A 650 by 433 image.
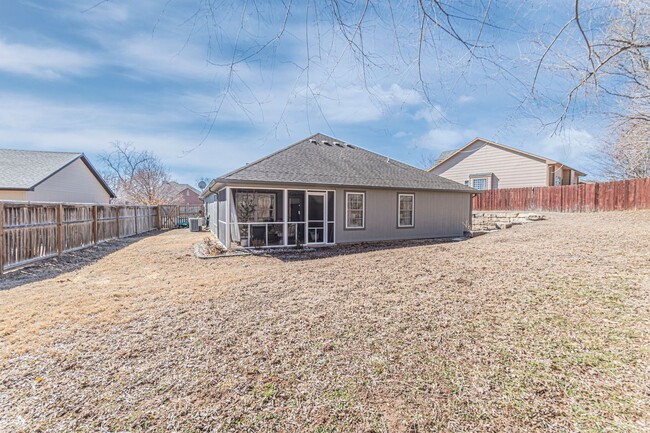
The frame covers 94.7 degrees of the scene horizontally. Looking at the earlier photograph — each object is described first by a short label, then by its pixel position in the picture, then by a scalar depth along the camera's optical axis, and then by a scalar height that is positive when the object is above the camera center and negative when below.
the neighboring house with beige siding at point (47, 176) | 13.48 +1.65
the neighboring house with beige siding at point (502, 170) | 19.89 +2.87
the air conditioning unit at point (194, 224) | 18.22 -0.96
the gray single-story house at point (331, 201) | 10.28 +0.29
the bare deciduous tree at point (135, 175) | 31.77 +3.70
